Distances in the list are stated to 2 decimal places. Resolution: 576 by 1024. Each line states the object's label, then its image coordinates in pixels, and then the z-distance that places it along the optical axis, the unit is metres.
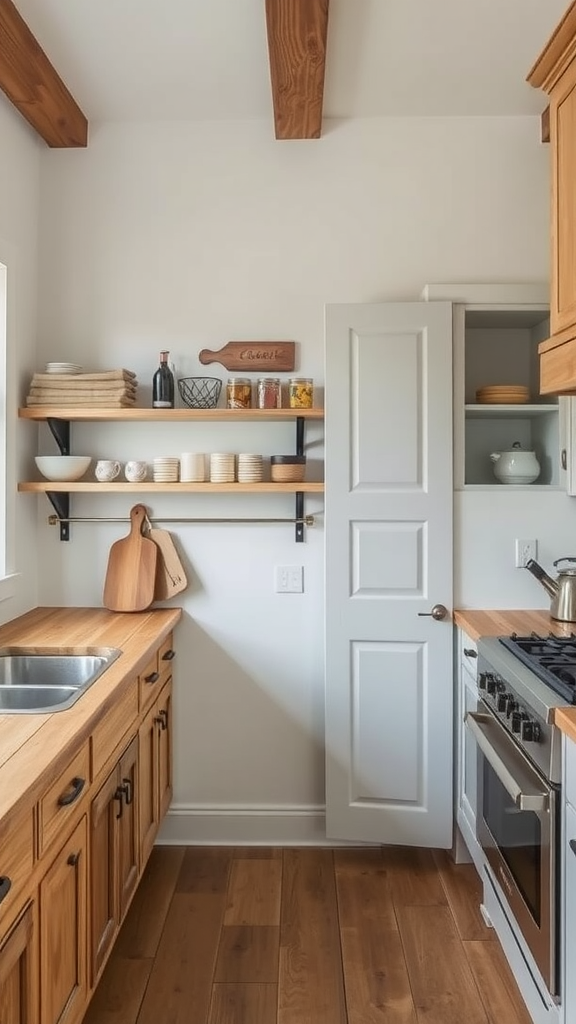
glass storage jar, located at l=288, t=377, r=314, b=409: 2.57
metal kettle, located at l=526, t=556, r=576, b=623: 2.34
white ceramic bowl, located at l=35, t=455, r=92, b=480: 2.58
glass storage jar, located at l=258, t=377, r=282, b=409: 2.59
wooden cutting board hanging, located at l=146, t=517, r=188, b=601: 2.67
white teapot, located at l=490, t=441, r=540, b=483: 2.55
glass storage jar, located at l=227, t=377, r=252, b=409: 2.59
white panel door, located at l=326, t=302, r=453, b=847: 2.48
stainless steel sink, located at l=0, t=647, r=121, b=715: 2.10
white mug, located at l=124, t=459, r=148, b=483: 2.60
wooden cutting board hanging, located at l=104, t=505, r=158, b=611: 2.65
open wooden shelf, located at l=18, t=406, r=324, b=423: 2.49
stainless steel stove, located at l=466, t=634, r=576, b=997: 1.55
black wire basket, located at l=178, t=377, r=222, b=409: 2.63
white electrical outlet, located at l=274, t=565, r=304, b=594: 2.71
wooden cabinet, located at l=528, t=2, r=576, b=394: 1.85
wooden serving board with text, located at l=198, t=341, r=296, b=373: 2.66
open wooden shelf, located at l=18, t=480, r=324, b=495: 2.51
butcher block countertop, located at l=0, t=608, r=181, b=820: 1.27
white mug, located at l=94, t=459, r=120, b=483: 2.62
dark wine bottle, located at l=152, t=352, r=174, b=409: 2.58
